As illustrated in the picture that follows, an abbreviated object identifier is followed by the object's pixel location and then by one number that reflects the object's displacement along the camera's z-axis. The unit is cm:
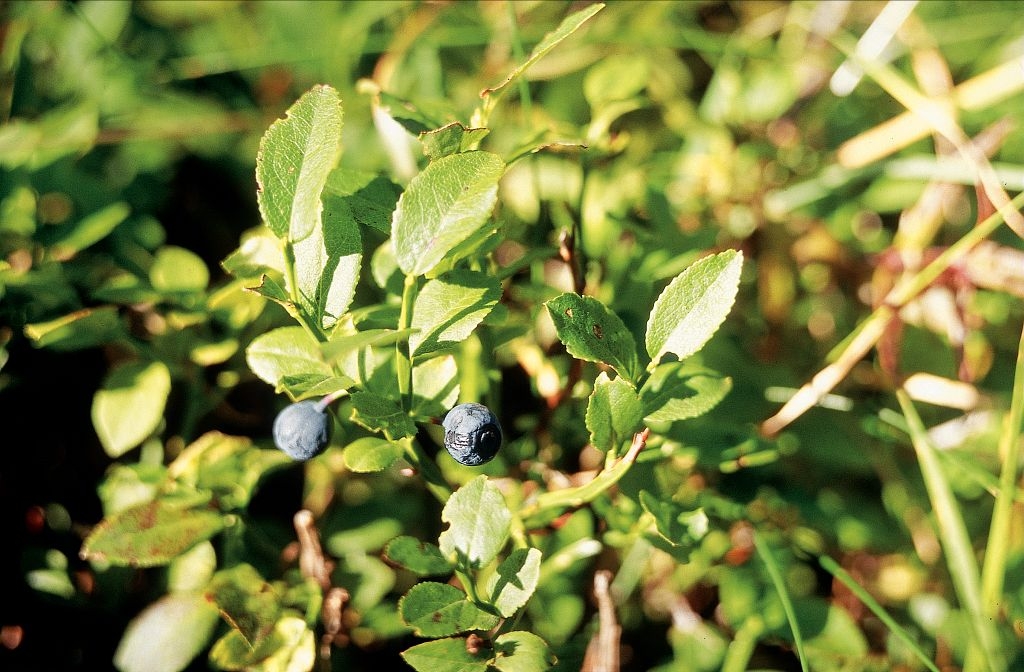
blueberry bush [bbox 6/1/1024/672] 24
